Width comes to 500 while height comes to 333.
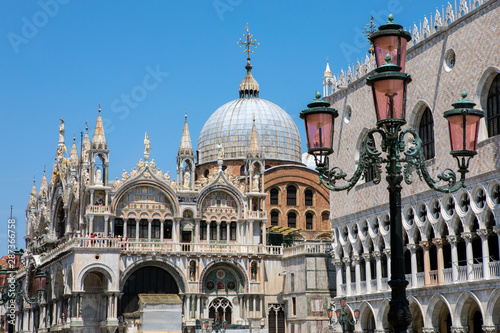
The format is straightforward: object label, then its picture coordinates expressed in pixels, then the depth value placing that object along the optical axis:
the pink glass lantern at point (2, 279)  77.50
